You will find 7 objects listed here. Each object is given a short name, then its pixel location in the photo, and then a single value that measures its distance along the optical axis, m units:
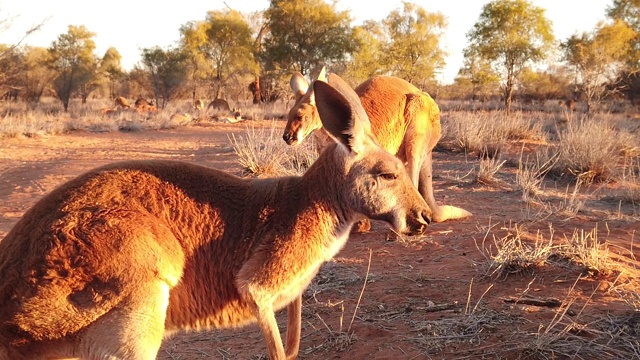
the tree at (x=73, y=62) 38.41
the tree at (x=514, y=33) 30.02
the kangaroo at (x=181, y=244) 2.68
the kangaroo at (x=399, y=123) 6.92
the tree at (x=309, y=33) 36.09
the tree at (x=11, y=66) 27.94
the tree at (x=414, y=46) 34.34
